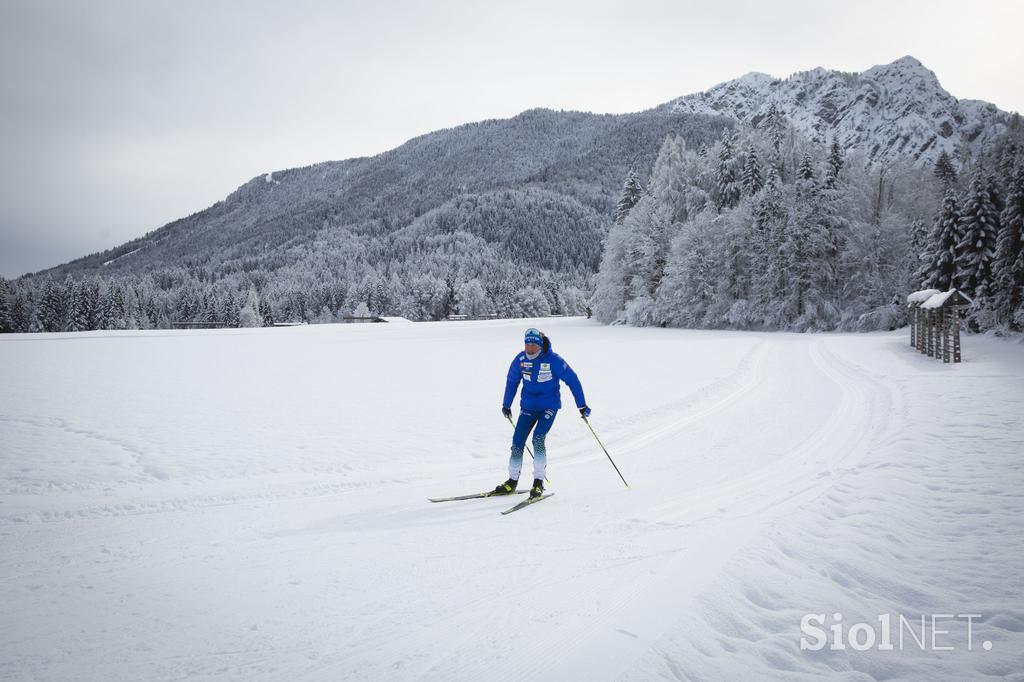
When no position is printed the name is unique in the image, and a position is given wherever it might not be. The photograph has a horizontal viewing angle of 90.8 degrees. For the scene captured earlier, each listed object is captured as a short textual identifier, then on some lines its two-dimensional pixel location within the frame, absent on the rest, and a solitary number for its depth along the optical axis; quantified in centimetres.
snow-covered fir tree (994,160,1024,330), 2895
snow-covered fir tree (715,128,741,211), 4984
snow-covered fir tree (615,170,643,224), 6200
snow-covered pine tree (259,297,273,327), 11162
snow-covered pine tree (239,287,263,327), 10175
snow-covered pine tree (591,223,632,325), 5519
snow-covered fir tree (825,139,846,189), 4512
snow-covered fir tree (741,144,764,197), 4788
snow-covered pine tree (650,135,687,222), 5272
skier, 708
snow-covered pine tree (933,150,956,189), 5425
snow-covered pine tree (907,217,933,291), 4022
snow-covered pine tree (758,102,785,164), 4878
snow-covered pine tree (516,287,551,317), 12019
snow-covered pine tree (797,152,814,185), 4459
